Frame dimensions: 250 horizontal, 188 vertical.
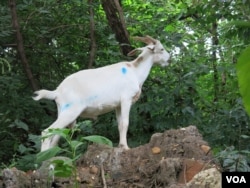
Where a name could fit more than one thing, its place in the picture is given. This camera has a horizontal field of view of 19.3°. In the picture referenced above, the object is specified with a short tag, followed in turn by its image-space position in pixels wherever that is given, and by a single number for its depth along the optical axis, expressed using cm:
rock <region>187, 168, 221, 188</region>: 398
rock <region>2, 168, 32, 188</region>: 427
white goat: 598
